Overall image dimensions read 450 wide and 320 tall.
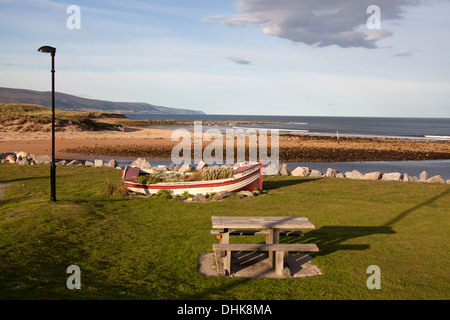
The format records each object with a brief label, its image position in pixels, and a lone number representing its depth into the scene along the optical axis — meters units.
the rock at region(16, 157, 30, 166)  25.95
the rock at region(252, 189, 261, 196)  16.88
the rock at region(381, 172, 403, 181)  22.33
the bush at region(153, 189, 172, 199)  16.08
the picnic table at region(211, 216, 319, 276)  7.86
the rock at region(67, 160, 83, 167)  26.45
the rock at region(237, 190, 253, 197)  16.53
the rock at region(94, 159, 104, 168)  27.79
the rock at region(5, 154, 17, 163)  26.97
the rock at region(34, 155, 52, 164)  26.56
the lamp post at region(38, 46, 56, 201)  13.05
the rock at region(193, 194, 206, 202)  15.78
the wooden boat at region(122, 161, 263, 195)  16.30
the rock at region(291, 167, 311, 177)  23.39
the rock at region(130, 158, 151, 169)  23.23
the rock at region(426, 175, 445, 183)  21.94
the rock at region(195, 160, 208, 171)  23.40
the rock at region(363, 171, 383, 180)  22.50
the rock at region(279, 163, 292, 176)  23.78
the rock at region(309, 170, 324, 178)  23.52
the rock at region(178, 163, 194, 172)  22.74
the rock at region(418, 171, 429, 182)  23.29
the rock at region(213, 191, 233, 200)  15.98
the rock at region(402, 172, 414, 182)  22.45
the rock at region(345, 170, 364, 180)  23.44
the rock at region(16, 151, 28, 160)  27.70
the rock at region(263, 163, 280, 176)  23.58
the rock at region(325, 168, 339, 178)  24.08
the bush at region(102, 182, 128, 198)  16.12
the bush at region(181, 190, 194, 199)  16.28
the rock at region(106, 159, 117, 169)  27.38
